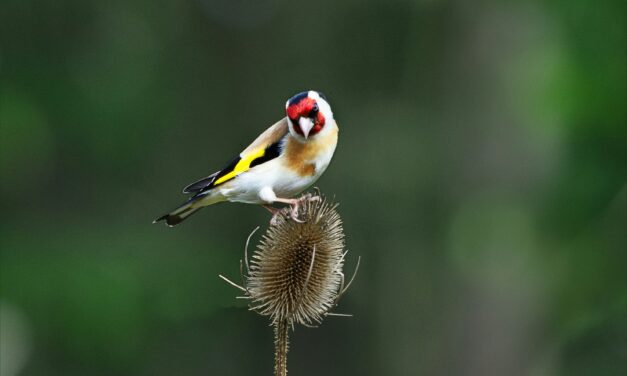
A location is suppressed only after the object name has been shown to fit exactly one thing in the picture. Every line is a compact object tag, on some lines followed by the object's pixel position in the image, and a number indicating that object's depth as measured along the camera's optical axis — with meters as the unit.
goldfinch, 10.38
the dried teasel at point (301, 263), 10.31
